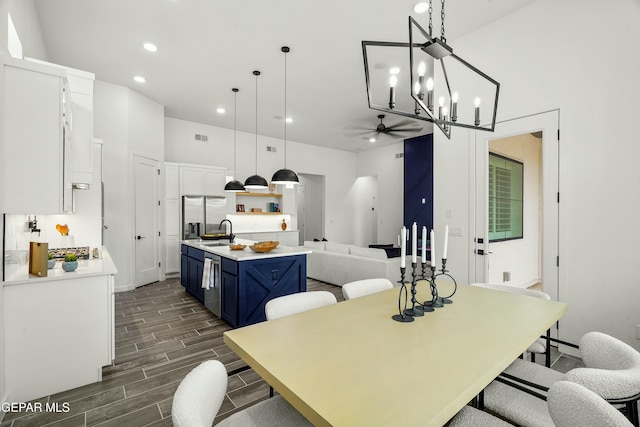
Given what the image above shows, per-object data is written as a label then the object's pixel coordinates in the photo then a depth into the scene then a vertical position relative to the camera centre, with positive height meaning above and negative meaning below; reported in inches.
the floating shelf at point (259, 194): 311.5 +19.6
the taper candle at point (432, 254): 67.2 -9.5
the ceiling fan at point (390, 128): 233.8 +73.5
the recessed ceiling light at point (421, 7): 119.1 +84.1
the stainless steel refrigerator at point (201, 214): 250.5 -1.4
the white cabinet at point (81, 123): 122.6 +37.0
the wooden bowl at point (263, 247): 145.4 -16.8
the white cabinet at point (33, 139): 79.4 +20.1
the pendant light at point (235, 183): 209.0 +20.8
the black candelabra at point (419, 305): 65.7 -22.5
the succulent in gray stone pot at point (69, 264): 96.9 -17.3
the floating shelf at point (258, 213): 300.9 -0.3
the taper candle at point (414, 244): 65.7 -7.1
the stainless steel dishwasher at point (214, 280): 150.0 -34.4
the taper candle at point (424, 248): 64.9 -7.9
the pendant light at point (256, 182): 179.3 +18.5
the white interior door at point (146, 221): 214.1 -6.5
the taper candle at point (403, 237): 69.1 -5.7
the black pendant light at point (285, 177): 165.2 +19.9
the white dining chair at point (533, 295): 74.5 -23.9
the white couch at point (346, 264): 185.9 -34.2
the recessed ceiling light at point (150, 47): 152.2 +85.9
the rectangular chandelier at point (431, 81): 61.2 +60.6
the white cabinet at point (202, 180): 255.6 +28.6
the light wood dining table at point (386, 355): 35.6 -23.0
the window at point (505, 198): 136.3 +7.6
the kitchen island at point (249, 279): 133.8 -31.9
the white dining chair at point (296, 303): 70.5 -23.0
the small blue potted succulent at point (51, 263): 104.7 -18.6
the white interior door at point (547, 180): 113.8 +13.4
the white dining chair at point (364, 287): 86.5 -22.9
